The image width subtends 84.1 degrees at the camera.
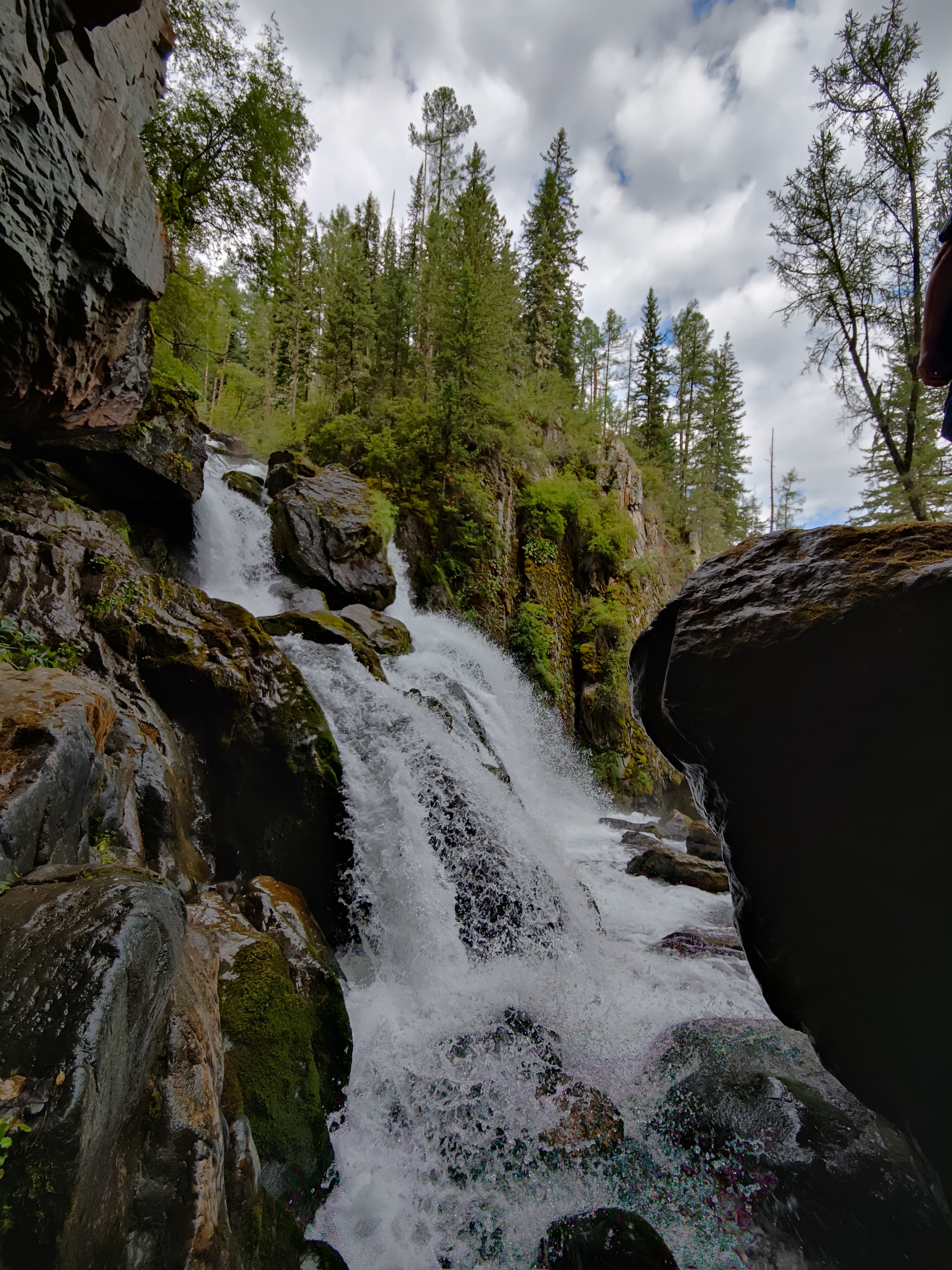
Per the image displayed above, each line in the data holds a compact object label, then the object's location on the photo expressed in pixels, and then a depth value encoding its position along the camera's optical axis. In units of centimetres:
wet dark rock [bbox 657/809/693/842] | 1180
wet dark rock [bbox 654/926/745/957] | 611
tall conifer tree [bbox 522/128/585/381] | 2367
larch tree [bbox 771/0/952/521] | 916
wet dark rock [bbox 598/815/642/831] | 1232
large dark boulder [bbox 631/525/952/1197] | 228
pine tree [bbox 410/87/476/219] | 2727
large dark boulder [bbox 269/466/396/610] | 1204
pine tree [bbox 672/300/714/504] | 2823
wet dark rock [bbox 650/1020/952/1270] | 261
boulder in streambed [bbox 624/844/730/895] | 845
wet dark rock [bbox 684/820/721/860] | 993
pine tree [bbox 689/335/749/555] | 2661
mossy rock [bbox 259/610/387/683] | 877
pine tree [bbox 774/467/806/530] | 3356
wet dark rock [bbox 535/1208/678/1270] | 274
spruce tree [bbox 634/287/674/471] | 2636
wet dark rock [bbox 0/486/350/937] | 528
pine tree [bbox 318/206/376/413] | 1805
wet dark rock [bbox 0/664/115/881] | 282
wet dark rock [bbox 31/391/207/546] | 826
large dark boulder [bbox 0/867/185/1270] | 170
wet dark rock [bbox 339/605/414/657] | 1022
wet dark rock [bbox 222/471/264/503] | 1325
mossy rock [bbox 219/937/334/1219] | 321
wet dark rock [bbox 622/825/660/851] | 1060
